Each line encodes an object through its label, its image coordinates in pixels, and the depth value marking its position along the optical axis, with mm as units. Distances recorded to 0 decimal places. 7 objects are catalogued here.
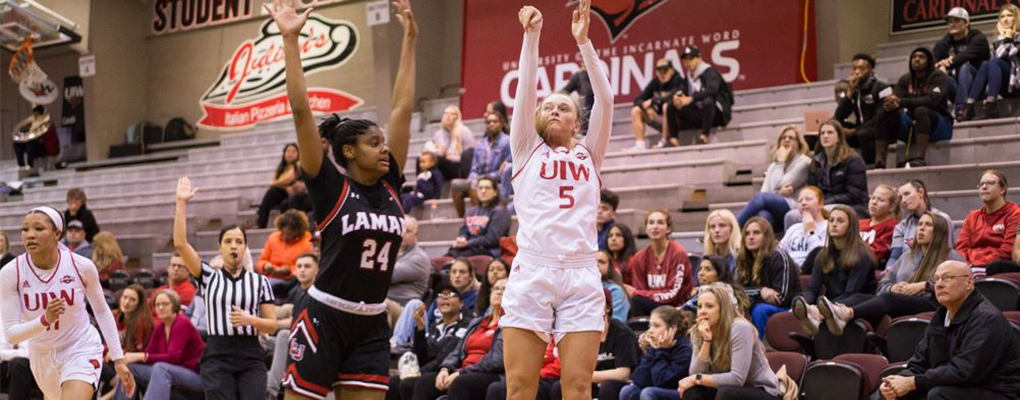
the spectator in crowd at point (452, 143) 13617
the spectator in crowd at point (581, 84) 13570
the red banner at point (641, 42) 14562
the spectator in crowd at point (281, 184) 14305
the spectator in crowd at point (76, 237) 13625
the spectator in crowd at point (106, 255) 12945
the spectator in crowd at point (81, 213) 14297
